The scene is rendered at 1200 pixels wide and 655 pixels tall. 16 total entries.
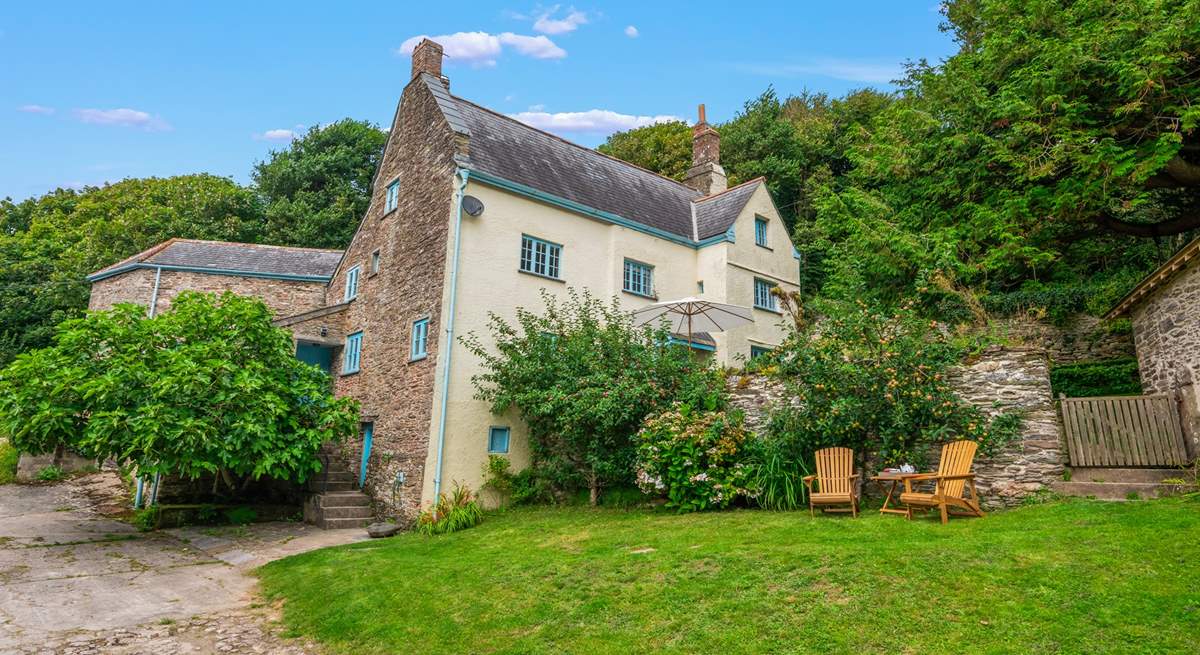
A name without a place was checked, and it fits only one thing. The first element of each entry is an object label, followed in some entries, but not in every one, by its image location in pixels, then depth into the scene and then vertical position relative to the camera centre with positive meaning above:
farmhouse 13.74 +5.20
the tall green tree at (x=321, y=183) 32.72 +14.38
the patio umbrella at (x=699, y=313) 13.09 +3.09
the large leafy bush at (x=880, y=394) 9.11 +1.06
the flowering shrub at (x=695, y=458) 10.50 +0.06
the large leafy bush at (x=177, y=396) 11.19 +0.95
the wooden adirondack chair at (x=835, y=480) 8.86 -0.21
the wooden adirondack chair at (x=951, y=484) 7.88 -0.19
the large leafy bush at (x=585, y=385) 11.91 +1.43
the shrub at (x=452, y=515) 12.04 -1.12
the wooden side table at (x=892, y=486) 8.42 -0.27
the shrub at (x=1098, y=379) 14.34 +2.13
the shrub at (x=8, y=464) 17.77 -0.56
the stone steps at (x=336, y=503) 13.76 -1.10
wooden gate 8.79 +0.57
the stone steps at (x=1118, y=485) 8.08 -0.15
